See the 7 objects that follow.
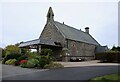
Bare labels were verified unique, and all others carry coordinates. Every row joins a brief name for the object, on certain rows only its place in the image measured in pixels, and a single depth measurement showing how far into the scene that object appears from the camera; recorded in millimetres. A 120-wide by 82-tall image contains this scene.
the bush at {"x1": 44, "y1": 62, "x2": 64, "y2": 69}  8563
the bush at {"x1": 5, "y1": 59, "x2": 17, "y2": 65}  10772
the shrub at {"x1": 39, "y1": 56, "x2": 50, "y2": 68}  8792
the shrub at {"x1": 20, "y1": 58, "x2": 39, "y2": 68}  8807
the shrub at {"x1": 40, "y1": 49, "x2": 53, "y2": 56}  11754
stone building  14528
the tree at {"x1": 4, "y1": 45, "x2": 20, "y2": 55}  19978
